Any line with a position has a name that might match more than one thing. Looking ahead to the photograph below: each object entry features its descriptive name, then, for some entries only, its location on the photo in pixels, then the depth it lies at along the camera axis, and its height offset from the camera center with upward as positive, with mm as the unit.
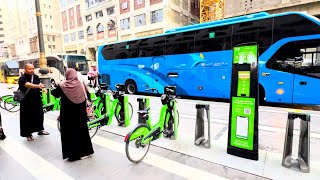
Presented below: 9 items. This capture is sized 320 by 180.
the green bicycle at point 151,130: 3402 -1112
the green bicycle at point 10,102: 8107 -1237
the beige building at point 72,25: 43750 +9743
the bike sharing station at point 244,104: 3354 -624
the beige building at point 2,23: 89688 +21746
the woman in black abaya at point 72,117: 3566 -838
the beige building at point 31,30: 61731 +12769
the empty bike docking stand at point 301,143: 3006 -1157
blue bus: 6609 +389
